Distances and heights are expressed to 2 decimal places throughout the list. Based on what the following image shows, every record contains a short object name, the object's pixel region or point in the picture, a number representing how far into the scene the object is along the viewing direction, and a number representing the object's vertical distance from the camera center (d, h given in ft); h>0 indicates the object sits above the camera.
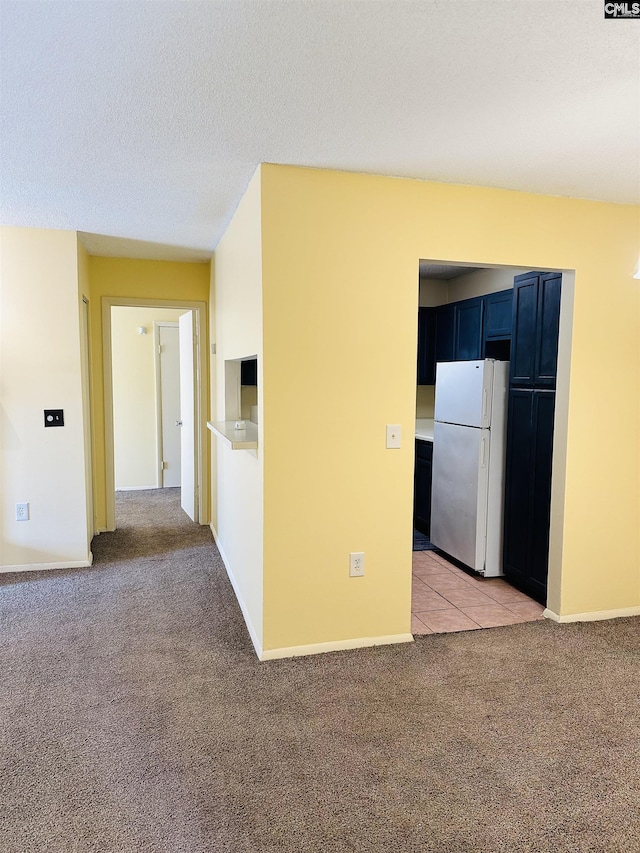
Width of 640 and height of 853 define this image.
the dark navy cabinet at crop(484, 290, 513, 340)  13.55 +1.67
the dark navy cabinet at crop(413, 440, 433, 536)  15.58 -3.22
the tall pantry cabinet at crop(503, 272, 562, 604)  10.68 -1.03
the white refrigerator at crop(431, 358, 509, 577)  12.12 -1.87
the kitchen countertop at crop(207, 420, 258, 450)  8.84 -1.10
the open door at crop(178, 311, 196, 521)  16.14 -1.16
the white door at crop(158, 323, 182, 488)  21.38 -0.99
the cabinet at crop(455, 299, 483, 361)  14.88 +1.38
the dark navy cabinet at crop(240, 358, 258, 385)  13.19 +0.07
